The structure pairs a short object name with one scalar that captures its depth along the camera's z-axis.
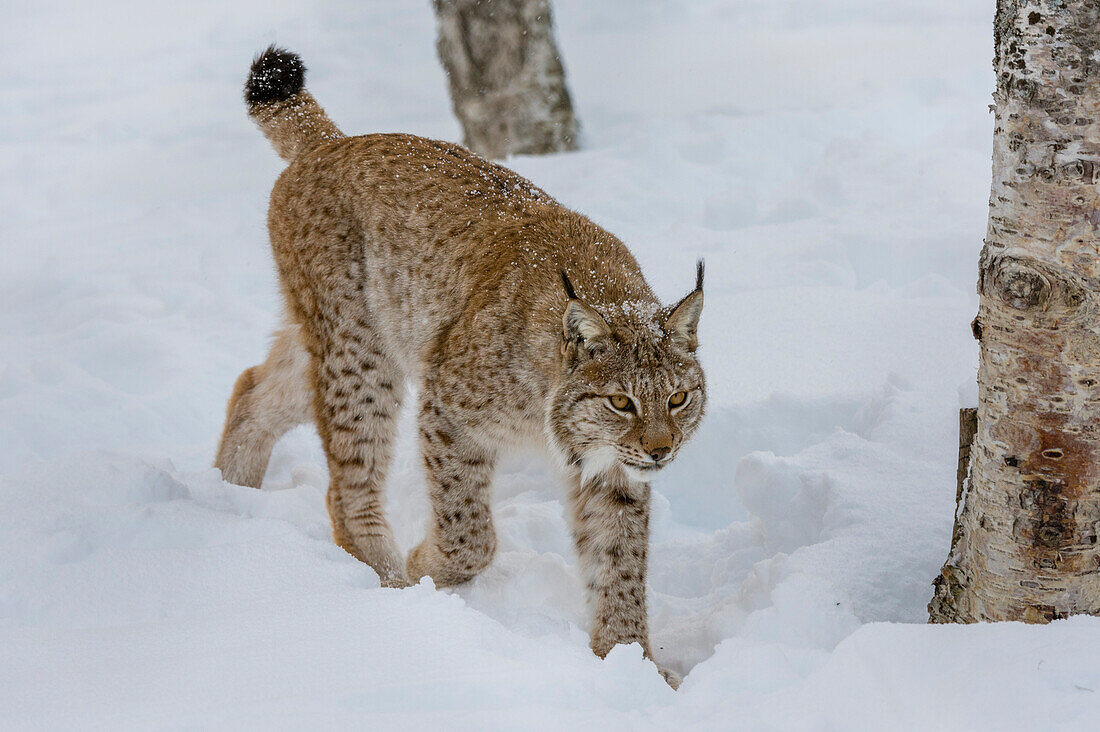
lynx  6.88
